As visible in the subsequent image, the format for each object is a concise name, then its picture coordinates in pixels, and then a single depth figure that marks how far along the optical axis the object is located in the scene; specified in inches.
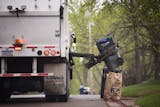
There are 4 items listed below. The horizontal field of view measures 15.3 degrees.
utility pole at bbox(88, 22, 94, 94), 1896.8
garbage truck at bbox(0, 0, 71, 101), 724.0
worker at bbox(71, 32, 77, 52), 897.6
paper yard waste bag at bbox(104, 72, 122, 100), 828.6
